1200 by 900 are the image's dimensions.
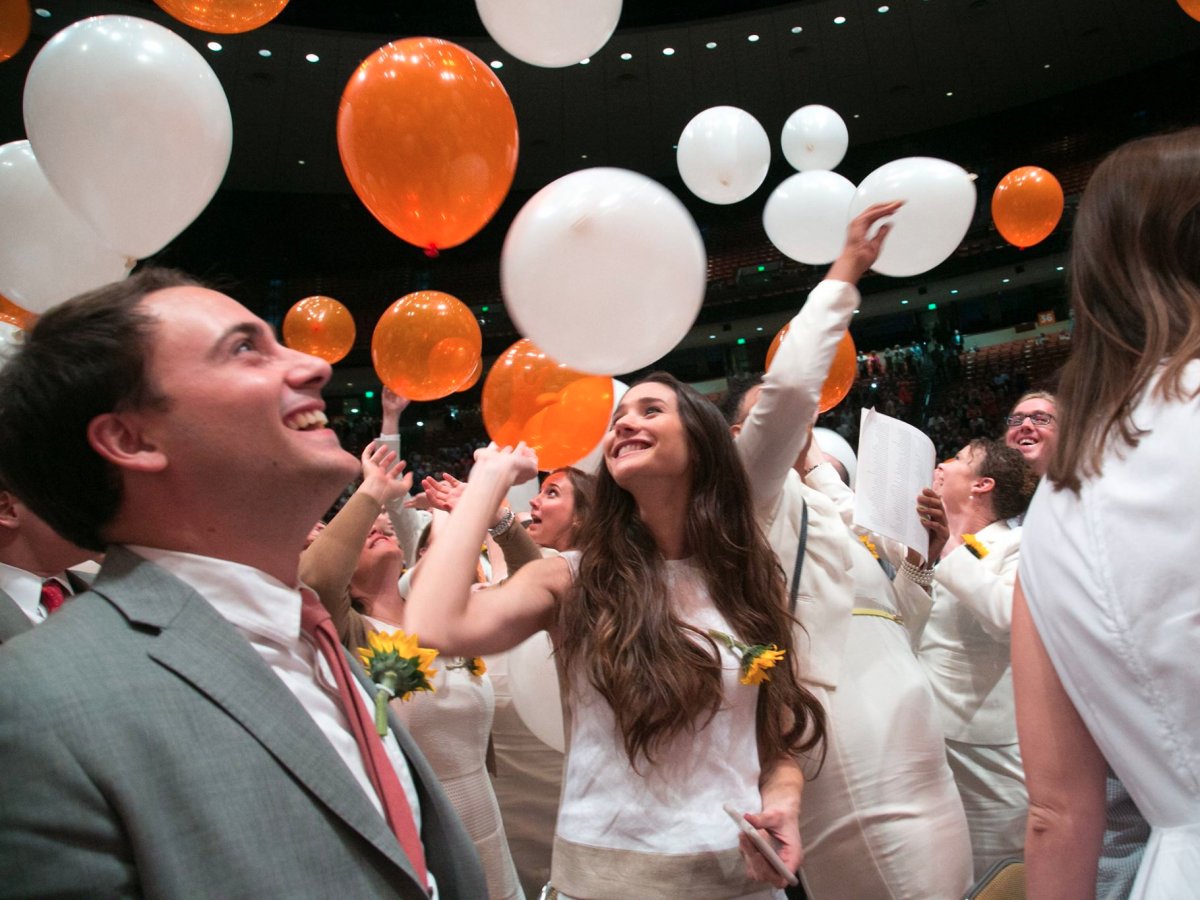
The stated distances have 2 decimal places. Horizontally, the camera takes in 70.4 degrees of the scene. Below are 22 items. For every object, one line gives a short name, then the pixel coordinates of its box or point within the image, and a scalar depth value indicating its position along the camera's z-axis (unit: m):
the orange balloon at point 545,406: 1.96
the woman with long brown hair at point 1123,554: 0.76
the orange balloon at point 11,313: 2.72
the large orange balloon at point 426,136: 1.90
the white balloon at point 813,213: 3.57
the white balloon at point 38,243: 2.25
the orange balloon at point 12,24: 2.67
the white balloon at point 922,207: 2.65
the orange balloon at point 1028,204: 4.34
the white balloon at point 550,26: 2.49
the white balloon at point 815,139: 4.56
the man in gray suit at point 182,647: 0.65
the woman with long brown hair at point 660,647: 1.28
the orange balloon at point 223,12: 2.47
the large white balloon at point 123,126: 1.89
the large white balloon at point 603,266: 1.53
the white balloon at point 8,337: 0.94
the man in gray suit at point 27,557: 1.75
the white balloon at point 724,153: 3.71
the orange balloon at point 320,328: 4.09
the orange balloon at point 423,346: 2.85
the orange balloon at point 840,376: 3.05
